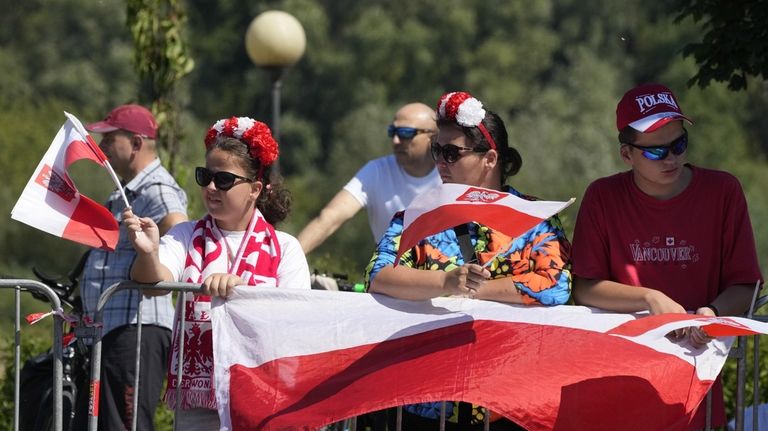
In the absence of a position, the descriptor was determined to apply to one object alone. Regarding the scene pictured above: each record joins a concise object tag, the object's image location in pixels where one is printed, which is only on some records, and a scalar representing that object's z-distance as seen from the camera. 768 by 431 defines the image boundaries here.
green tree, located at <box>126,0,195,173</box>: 22.47
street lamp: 29.30
